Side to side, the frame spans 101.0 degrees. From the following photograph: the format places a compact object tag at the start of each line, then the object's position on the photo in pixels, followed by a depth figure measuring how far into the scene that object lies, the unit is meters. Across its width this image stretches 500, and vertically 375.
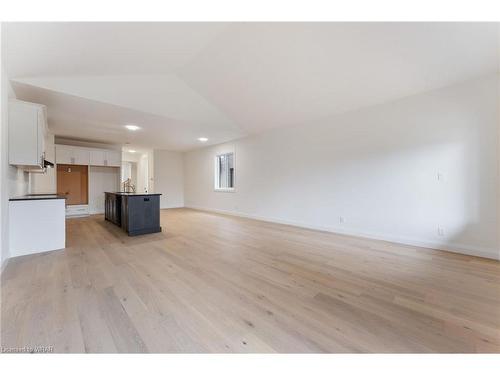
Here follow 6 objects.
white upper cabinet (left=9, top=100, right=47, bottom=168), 2.80
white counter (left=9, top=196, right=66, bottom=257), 2.85
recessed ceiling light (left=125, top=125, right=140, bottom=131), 4.86
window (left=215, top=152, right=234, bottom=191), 7.06
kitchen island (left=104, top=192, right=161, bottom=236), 4.00
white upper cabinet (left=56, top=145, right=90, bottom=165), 5.70
